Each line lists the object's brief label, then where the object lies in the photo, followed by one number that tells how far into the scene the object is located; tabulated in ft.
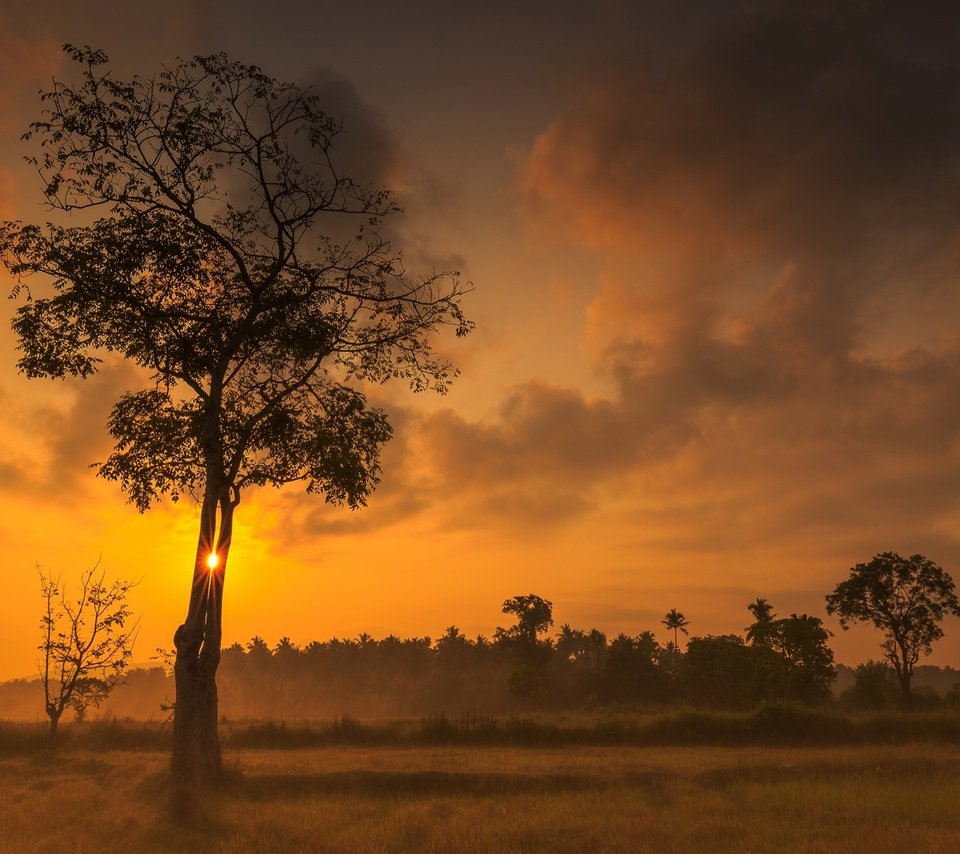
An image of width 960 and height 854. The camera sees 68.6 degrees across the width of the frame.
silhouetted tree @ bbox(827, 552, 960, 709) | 250.57
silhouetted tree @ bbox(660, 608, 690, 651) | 460.55
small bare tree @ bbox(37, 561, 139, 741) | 131.85
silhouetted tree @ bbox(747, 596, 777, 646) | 261.85
